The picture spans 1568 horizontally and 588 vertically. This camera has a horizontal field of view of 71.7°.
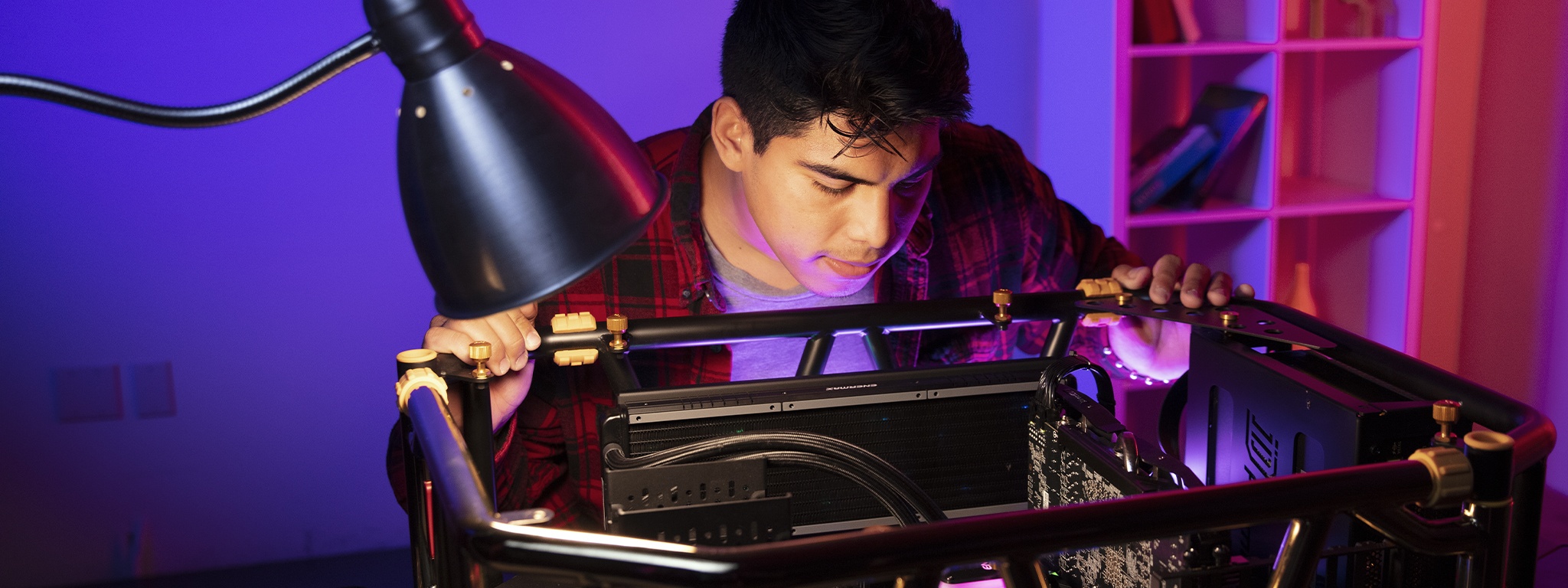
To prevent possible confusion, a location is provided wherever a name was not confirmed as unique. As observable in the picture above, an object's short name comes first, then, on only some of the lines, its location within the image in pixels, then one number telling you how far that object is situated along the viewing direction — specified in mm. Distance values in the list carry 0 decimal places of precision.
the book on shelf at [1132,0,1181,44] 2076
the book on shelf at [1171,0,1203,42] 2086
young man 1095
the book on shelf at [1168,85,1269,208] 2119
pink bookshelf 2088
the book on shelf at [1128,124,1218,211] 2154
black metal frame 488
